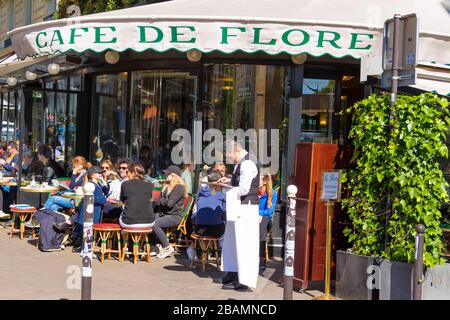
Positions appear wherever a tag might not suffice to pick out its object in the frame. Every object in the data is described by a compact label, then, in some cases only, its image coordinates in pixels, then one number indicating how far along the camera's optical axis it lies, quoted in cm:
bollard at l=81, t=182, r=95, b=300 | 577
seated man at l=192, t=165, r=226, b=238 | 856
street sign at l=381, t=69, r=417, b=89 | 641
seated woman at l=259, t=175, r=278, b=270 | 853
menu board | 696
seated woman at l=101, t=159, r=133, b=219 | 977
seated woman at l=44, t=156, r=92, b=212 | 1012
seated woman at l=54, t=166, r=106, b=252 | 923
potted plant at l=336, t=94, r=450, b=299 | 643
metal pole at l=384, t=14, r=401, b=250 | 649
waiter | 728
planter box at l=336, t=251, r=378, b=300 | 670
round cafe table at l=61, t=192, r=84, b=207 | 963
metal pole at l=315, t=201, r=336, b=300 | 702
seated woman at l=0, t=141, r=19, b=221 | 1267
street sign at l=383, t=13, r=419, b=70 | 633
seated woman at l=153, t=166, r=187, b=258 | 936
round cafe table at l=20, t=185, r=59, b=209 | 1070
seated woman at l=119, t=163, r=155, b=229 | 883
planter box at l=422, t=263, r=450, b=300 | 643
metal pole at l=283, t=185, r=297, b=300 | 615
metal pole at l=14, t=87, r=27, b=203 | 1212
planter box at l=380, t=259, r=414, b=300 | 640
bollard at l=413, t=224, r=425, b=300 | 583
